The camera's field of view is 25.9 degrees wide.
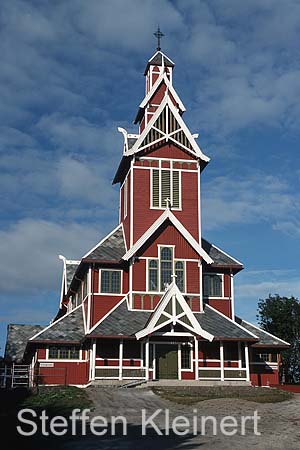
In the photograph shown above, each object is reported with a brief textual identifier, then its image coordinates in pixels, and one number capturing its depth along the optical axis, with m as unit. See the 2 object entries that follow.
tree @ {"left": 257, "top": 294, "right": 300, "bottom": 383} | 59.78
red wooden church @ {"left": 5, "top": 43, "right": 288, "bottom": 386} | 33.44
